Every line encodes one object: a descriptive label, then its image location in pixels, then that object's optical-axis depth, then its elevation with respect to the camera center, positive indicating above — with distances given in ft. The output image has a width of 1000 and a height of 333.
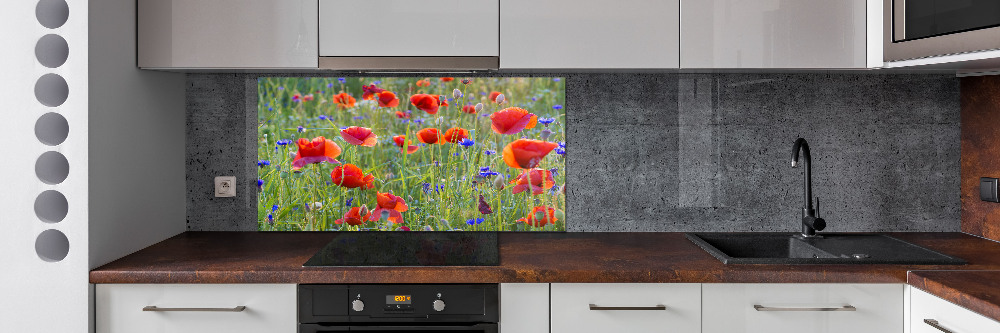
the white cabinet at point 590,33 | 6.70 +1.29
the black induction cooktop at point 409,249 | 6.11 -0.81
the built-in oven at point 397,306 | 5.82 -1.17
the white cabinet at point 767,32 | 6.71 +1.30
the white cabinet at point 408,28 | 6.68 +1.33
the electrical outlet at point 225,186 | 8.00 -0.24
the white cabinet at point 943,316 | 4.76 -1.09
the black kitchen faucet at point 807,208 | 7.06 -0.43
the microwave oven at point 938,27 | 5.64 +1.22
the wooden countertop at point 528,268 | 5.75 -0.86
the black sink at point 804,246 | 7.04 -0.83
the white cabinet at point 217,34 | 6.70 +1.27
